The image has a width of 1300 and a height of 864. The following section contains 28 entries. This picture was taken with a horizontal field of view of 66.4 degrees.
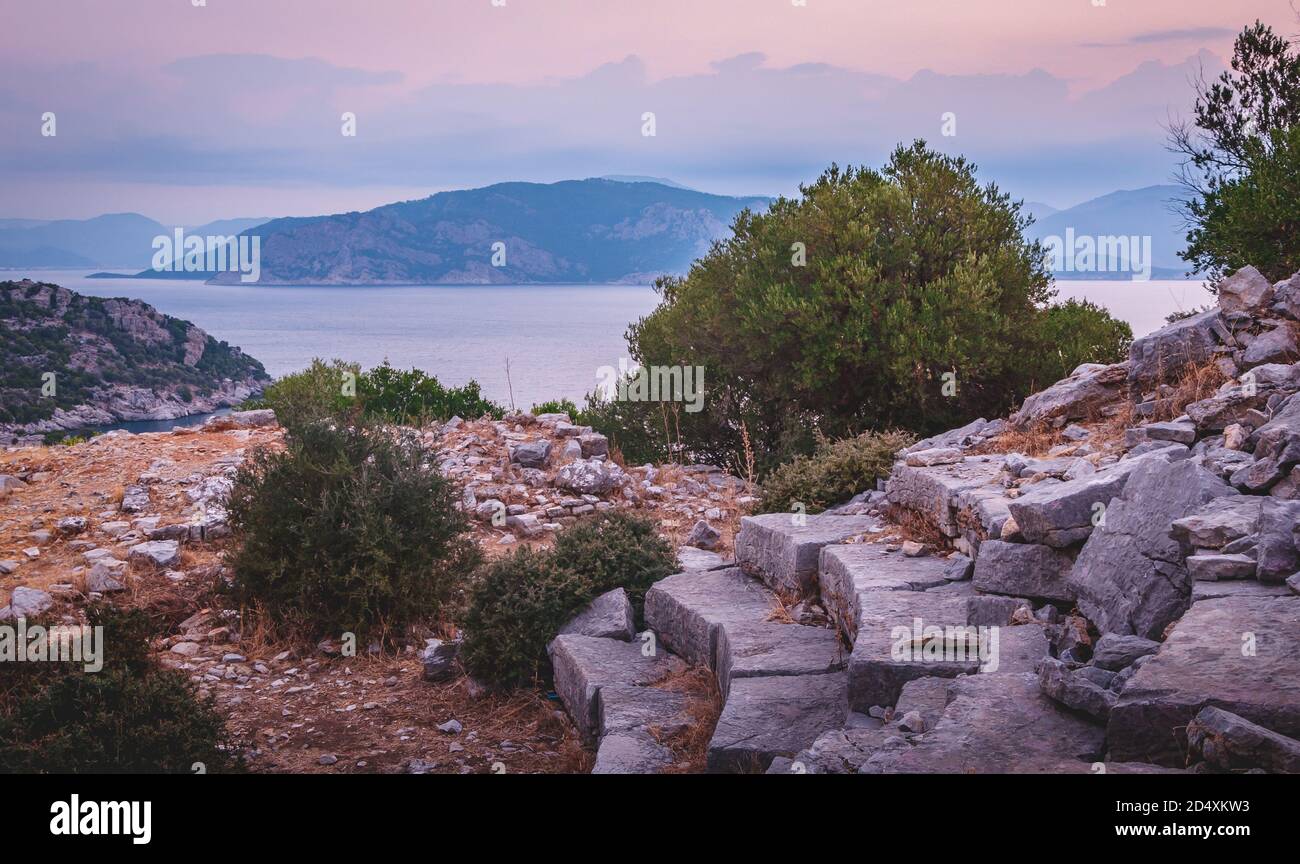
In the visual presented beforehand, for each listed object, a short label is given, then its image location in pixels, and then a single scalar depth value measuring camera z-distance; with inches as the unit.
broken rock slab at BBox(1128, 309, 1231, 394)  351.6
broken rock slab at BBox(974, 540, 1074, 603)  243.8
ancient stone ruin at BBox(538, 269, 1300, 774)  165.9
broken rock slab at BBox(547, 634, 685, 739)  271.1
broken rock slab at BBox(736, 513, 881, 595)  307.0
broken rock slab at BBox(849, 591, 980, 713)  221.0
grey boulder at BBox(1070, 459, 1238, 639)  205.2
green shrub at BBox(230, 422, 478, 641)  346.3
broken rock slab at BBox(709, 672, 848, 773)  219.0
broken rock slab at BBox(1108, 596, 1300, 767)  156.4
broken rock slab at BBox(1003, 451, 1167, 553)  242.4
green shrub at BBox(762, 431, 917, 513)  389.1
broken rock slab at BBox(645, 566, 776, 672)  292.7
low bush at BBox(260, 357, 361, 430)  370.3
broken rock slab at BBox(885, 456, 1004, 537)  296.5
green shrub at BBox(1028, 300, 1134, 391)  537.6
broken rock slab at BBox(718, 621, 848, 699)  258.4
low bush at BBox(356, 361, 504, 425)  701.9
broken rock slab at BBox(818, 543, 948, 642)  267.9
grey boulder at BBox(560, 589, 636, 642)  312.7
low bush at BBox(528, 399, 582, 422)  725.9
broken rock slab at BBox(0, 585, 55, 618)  334.6
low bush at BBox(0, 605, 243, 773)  227.0
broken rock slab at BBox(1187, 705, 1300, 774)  143.2
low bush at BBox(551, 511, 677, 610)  337.4
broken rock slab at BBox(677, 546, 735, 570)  370.0
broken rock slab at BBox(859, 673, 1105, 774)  161.8
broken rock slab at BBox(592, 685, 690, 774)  229.8
